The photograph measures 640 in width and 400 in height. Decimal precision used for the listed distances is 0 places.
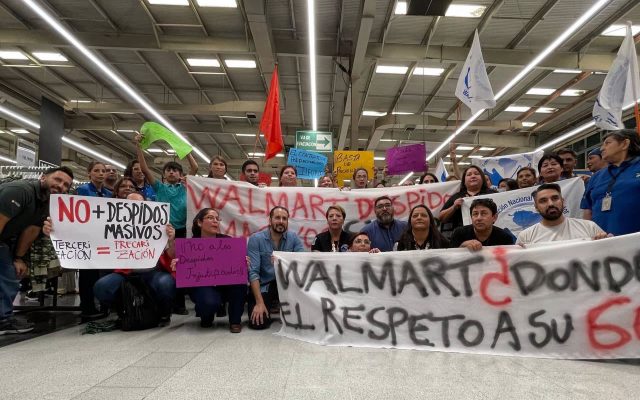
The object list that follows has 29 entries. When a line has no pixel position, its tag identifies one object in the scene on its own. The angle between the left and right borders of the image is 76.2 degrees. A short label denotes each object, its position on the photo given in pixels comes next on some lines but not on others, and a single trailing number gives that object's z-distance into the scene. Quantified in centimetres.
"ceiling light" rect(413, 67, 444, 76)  949
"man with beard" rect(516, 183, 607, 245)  290
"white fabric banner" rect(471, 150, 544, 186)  630
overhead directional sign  1058
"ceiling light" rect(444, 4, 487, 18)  704
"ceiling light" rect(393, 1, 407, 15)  689
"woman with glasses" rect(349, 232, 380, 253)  349
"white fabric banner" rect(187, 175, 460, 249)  441
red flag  649
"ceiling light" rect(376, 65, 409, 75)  946
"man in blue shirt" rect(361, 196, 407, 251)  393
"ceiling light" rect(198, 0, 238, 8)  709
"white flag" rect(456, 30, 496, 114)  498
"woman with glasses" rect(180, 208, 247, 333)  341
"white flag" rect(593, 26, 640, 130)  427
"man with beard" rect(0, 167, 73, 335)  304
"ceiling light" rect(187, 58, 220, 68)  925
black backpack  334
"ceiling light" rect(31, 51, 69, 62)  906
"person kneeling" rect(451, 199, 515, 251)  310
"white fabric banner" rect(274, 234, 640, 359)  253
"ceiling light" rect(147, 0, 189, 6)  711
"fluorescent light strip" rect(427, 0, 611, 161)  534
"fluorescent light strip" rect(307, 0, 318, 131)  562
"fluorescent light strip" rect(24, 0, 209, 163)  572
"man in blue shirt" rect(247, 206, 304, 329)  358
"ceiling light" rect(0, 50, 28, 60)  904
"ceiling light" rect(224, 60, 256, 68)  930
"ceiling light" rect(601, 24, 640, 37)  761
